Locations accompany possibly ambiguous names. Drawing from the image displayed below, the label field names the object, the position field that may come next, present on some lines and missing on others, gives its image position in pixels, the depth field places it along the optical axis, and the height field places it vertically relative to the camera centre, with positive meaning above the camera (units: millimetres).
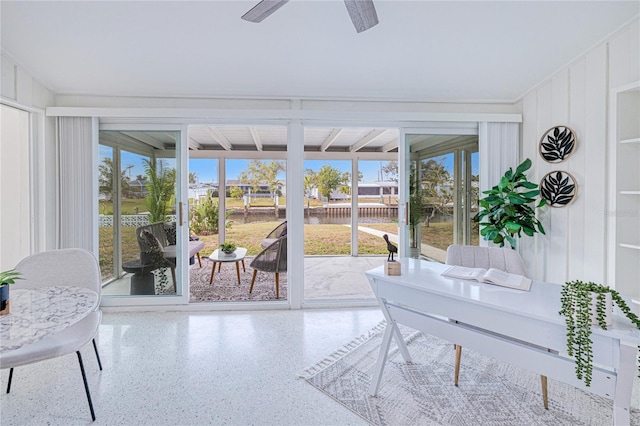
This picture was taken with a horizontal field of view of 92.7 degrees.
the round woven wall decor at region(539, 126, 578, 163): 2754 +597
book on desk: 1686 -411
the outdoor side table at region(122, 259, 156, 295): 3377 -763
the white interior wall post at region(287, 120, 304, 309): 3359 -34
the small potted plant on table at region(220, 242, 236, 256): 4637 -622
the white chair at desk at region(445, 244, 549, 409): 2225 -381
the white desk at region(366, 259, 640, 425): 1166 -544
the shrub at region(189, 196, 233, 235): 5805 -154
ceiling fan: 1640 +1105
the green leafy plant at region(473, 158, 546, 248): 2893 -14
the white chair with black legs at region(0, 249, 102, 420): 1908 -450
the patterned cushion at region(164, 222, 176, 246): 3385 -254
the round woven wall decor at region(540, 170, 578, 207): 2750 +181
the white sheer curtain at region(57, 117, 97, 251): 3146 +323
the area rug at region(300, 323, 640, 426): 1704 -1161
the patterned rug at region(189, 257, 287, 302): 4039 -1135
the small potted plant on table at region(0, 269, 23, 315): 1410 -403
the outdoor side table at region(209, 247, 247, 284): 4464 -730
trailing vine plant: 1165 -428
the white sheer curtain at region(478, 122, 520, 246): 3355 +645
